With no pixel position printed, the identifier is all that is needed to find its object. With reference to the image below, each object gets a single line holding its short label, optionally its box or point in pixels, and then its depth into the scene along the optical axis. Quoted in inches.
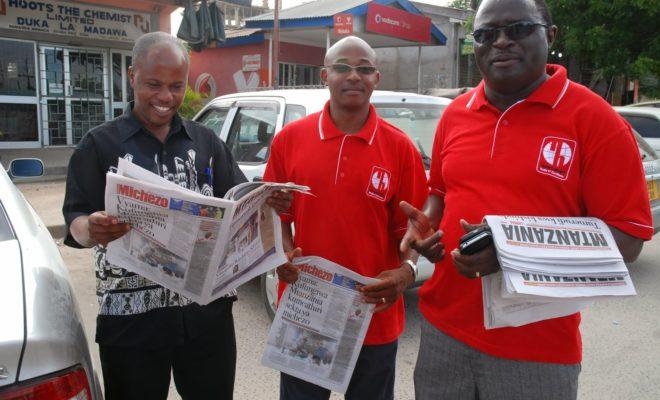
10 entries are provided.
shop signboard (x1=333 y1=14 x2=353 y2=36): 581.6
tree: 521.7
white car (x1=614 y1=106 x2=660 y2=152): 356.8
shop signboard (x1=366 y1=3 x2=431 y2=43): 616.7
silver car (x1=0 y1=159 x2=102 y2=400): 51.1
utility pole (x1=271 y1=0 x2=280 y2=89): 537.1
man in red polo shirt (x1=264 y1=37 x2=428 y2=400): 84.5
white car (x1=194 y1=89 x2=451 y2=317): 165.9
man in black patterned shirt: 75.8
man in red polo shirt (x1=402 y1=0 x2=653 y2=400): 61.4
